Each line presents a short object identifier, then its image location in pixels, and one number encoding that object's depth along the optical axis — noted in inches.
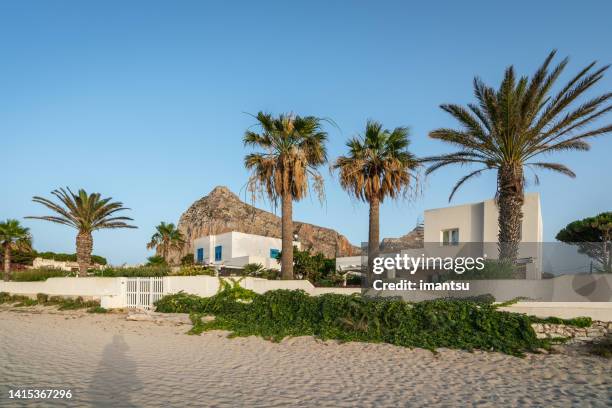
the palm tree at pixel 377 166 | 840.9
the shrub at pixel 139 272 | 887.1
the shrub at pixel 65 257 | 2080.5
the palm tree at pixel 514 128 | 588.7
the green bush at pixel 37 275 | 1027.3
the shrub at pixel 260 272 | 919.7
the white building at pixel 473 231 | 820.4
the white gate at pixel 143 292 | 781.3
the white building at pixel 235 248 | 1534.2
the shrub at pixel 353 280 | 881.5
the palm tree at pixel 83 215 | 1106.1
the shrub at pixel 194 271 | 844.7
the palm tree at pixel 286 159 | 819.4
